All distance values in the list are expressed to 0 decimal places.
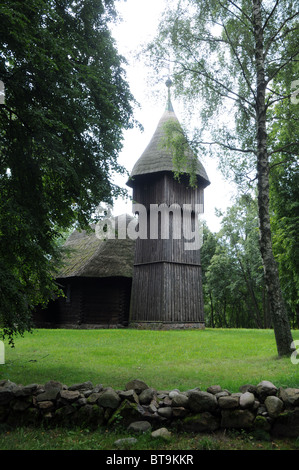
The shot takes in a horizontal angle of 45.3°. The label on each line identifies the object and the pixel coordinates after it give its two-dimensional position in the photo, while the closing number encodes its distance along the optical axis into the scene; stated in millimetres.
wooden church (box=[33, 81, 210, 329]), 21188
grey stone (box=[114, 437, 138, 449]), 4480
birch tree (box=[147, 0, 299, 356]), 10461
